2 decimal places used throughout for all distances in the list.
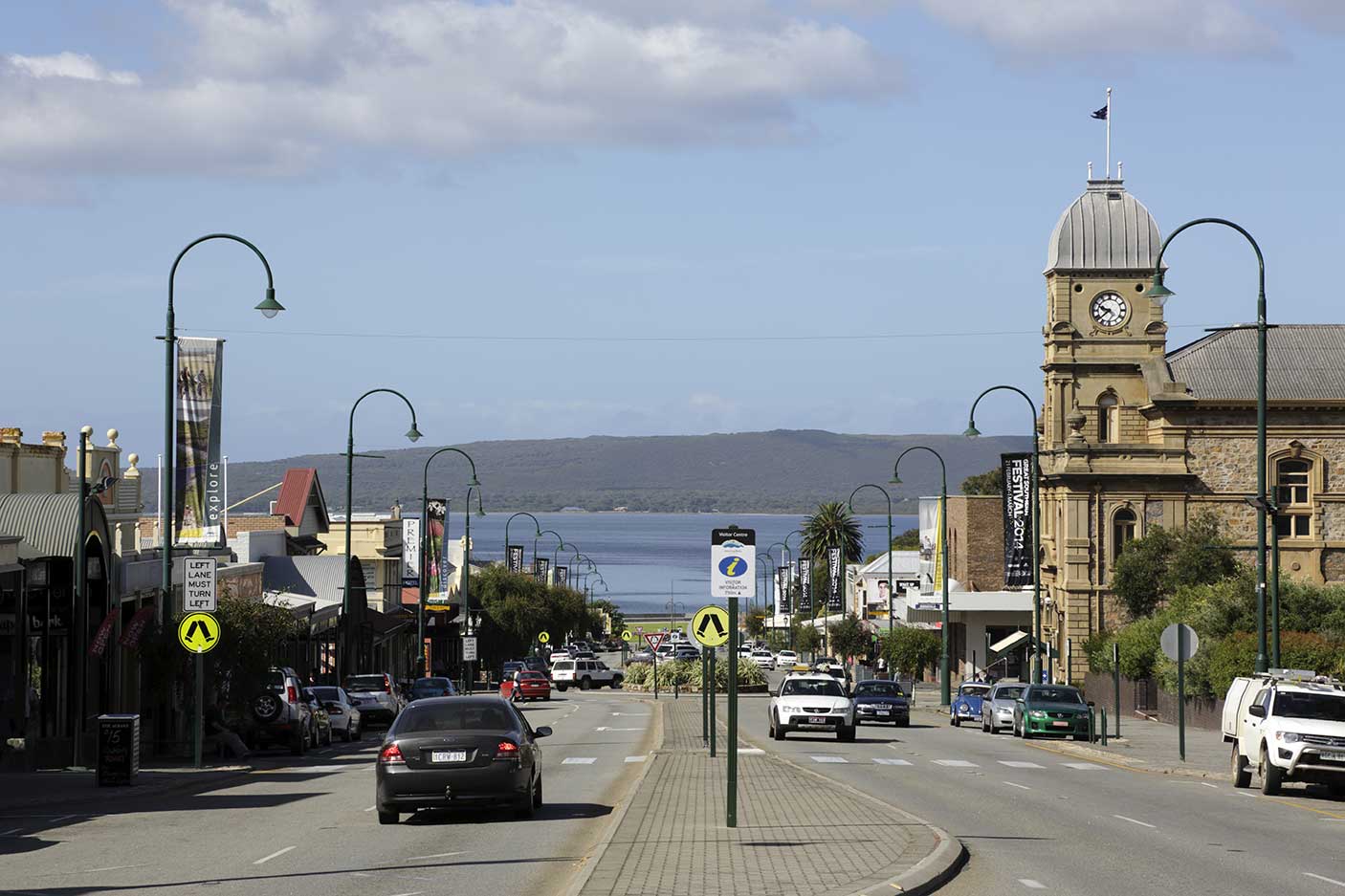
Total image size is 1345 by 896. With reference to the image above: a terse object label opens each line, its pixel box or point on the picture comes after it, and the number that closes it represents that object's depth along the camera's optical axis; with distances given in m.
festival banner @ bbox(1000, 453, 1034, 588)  74.69
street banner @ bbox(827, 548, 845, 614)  101.12
